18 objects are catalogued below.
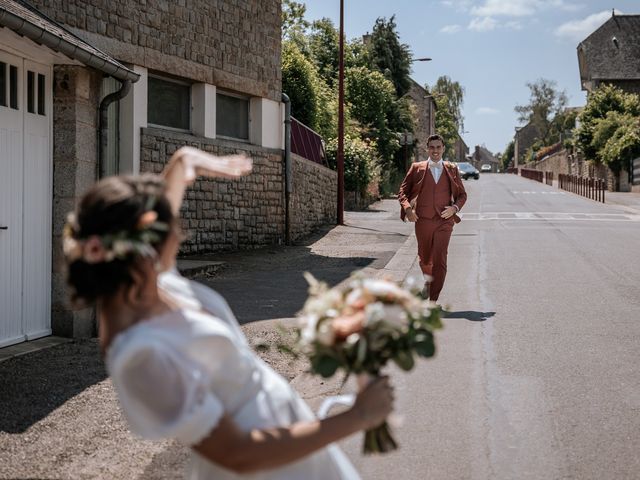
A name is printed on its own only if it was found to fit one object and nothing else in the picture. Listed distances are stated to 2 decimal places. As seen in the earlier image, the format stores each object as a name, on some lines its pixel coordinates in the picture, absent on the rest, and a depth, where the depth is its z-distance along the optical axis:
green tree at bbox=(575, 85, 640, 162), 51.59
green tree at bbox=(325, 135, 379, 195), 30.55
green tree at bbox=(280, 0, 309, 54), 52.00
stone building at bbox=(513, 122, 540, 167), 122.38
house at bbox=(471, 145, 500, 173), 174.55
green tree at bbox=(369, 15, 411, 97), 50.25
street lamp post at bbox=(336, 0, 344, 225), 24.46
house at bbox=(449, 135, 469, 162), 147.14
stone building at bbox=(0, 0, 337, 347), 7.75
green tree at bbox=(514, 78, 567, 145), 101.19
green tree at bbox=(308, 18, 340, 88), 47.38
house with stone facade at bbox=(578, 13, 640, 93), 66.81
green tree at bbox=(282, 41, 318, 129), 25.17
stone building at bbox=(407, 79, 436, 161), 76.75
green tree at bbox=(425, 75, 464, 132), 117.57
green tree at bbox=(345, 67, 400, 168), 41.62
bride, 1.79
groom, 9.85
